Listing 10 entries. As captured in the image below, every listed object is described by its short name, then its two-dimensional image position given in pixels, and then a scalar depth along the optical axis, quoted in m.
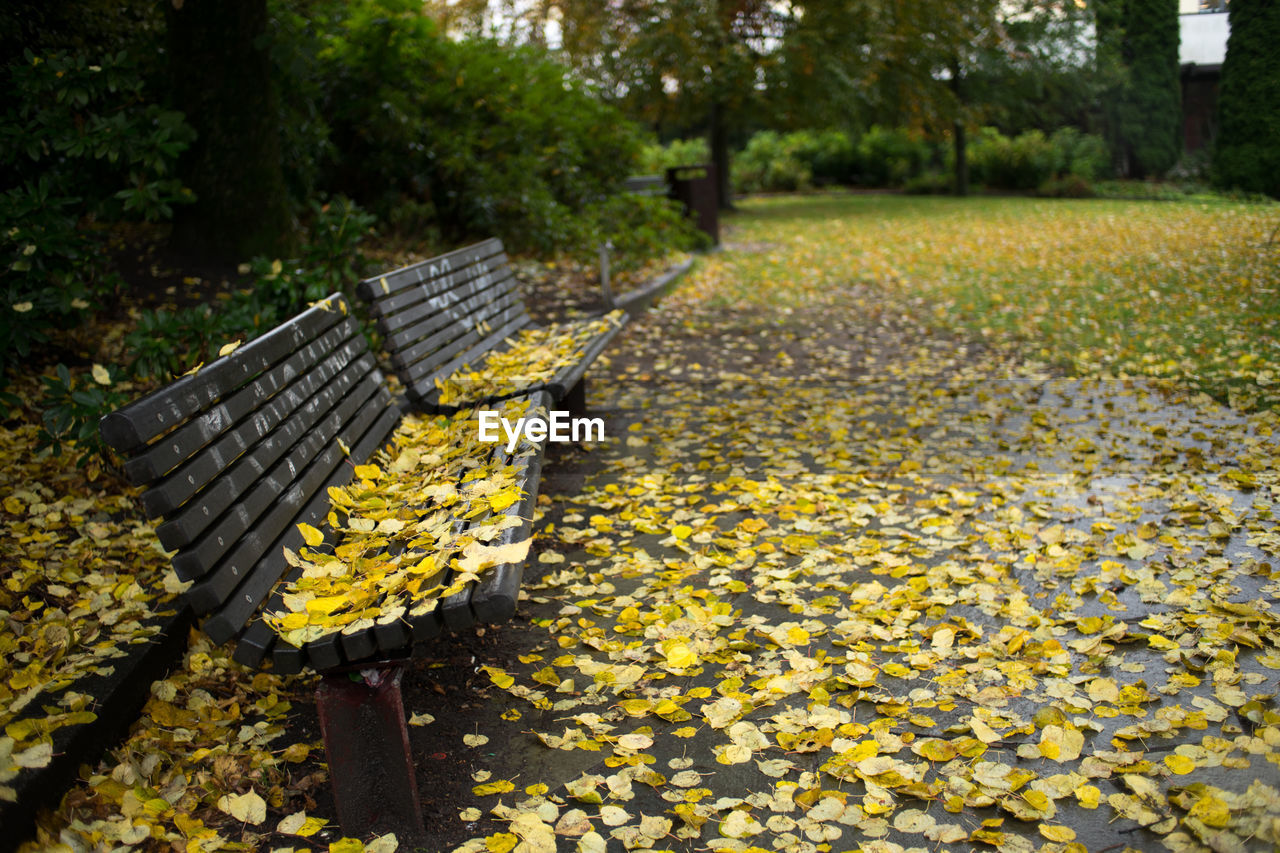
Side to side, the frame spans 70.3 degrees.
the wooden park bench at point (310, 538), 1.92
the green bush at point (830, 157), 25.84
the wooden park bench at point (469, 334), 3.77
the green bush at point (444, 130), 7.95
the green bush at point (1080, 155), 12.23
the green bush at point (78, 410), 3.30
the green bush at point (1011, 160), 20.72
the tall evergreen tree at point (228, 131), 5.34
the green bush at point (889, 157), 24.83
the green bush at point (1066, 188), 16.84
